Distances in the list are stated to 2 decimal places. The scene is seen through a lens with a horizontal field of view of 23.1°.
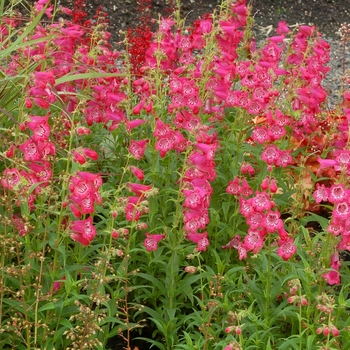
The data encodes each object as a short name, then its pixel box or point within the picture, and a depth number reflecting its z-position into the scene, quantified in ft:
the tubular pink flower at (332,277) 13.74
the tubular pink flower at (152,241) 14.25
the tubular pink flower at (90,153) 12.29
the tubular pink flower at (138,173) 13.68
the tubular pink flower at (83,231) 12.45
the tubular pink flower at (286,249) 13.65
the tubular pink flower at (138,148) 14.62
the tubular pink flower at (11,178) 11.83
